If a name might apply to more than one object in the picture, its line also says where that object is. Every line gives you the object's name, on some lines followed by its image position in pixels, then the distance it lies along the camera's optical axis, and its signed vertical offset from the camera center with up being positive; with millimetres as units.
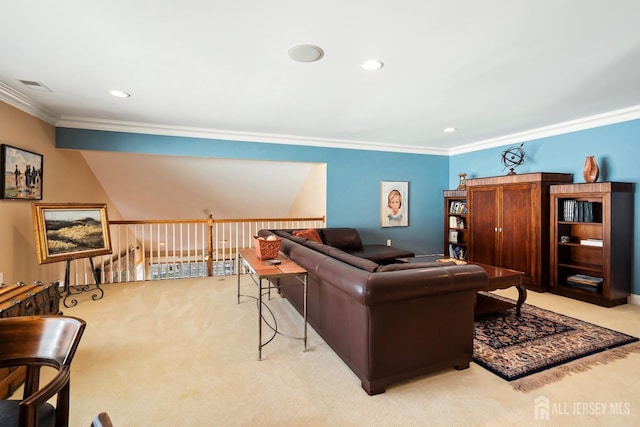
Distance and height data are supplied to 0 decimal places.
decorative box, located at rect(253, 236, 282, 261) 2846 -319
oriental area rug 2207 -1135
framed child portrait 5914 +201
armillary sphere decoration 4945 +951
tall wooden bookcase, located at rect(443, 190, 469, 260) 5551 -193
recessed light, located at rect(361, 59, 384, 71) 2473 +1256
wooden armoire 4137 -124
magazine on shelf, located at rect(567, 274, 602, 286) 3664 -827
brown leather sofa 1890 -689
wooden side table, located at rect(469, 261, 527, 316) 3031 -747
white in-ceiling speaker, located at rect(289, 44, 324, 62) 2250 +1251
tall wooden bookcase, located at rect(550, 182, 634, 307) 3543 -349
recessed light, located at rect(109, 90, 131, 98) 3147 +1294
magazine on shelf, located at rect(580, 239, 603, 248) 3684 -360
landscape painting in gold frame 3350 -189
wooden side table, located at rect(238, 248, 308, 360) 2354 -452
